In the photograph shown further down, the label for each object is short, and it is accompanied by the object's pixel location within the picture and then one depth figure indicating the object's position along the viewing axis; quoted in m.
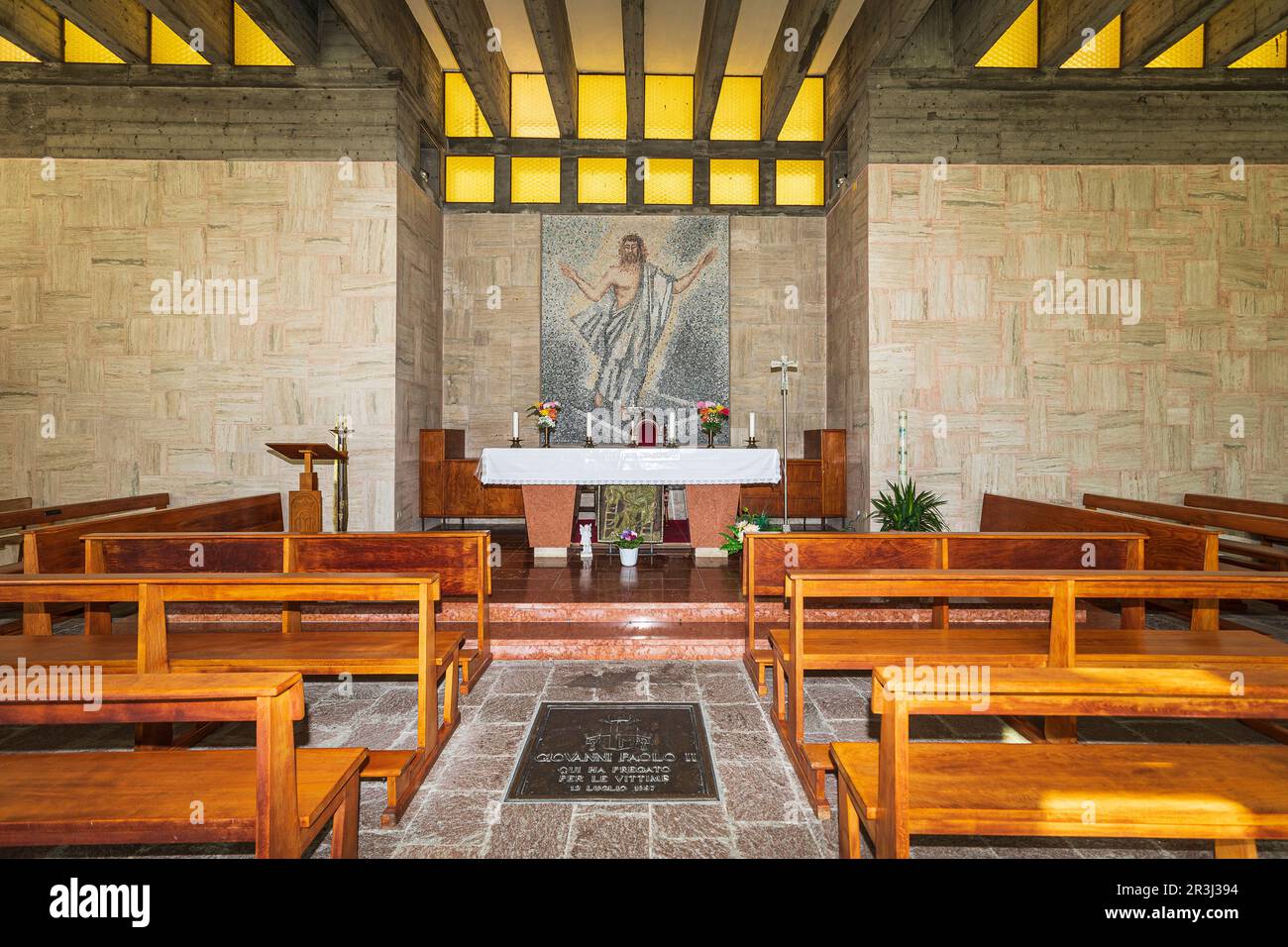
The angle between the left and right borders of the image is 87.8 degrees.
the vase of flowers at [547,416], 6.77
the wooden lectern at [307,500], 4.87
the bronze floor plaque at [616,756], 2.52
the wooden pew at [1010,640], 2.45
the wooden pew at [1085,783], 1.54
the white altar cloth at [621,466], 5.95
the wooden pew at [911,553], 3.56
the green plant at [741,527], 5.12
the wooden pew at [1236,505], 5.61
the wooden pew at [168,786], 1.51
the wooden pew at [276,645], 2.39
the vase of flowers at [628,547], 5.95
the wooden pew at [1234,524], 4.30
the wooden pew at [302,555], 3.41
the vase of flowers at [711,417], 6.65
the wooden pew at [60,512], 4.50
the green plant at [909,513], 5.87
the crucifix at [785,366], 6.07
